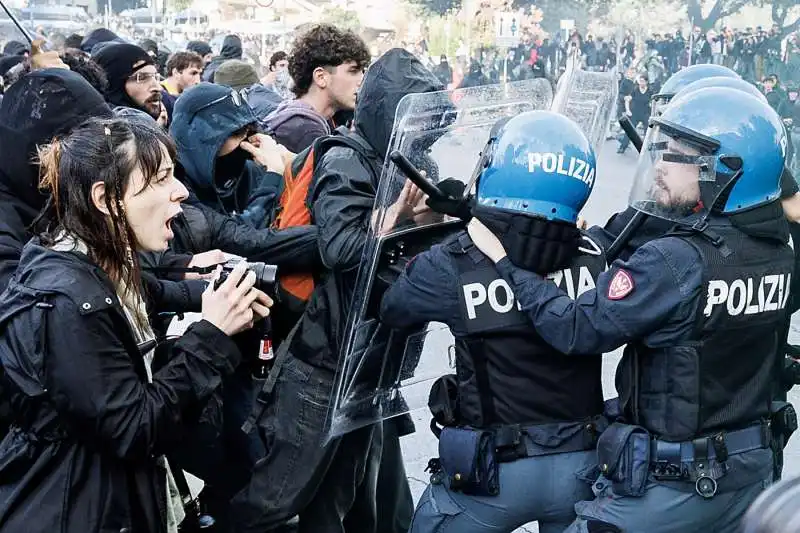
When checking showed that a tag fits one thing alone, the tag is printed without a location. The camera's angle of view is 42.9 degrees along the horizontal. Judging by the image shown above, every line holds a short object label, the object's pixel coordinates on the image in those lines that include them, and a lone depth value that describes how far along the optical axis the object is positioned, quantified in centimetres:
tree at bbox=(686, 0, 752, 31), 1831
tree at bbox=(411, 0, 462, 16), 2831
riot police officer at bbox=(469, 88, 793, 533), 244
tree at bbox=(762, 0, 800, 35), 1526
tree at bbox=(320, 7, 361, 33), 2967
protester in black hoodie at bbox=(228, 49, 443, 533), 309
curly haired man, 439
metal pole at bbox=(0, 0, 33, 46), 496
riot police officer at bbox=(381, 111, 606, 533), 255
